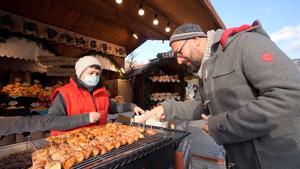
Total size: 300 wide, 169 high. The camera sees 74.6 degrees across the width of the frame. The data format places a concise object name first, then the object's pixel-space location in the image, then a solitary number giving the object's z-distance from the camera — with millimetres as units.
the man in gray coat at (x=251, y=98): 1169
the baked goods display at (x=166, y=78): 7798
